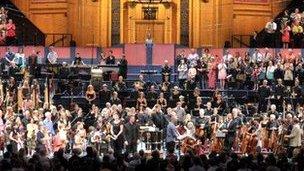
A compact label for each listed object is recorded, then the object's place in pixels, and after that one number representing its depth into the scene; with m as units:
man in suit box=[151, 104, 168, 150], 26.11
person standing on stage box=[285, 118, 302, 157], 24.72
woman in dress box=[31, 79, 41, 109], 28.44
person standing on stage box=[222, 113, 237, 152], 25.31
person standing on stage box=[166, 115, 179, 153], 24.97
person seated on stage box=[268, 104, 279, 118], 26.98
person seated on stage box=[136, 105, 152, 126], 26.05
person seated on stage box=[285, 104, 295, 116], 27.39
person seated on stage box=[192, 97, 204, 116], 28.27
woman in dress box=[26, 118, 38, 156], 25.06
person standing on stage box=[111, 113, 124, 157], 24.92
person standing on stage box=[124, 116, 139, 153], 24.83
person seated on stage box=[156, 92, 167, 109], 28.44
